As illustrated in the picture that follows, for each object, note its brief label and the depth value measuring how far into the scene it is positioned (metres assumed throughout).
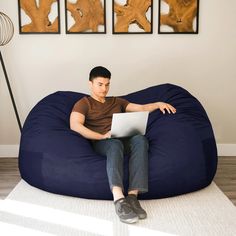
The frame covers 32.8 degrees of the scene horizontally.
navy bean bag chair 2.68
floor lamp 3.72
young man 2.46
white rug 2.25
